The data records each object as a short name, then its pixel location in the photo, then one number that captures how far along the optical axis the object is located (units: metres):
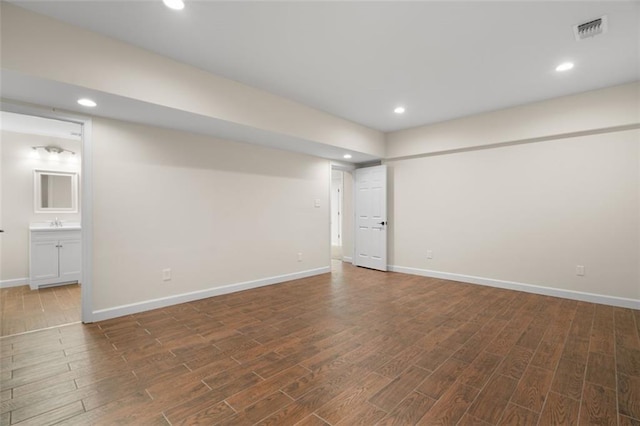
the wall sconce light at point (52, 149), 4.90
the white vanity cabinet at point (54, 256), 4.46
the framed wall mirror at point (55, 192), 4.95
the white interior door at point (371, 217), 5.86
